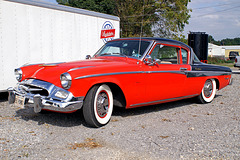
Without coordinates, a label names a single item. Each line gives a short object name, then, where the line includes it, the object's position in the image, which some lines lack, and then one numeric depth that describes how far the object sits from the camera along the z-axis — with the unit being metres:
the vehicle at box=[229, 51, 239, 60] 46.34
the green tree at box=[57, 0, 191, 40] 26.11
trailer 6.39
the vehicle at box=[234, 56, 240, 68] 17.86
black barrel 17.16
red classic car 3.97
